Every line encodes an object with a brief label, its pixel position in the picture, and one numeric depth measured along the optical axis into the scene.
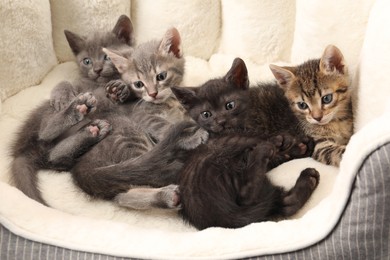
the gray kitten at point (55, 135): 0.88
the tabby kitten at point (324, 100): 0.88
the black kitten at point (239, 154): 0.82
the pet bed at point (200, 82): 0.76
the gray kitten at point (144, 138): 0.86
